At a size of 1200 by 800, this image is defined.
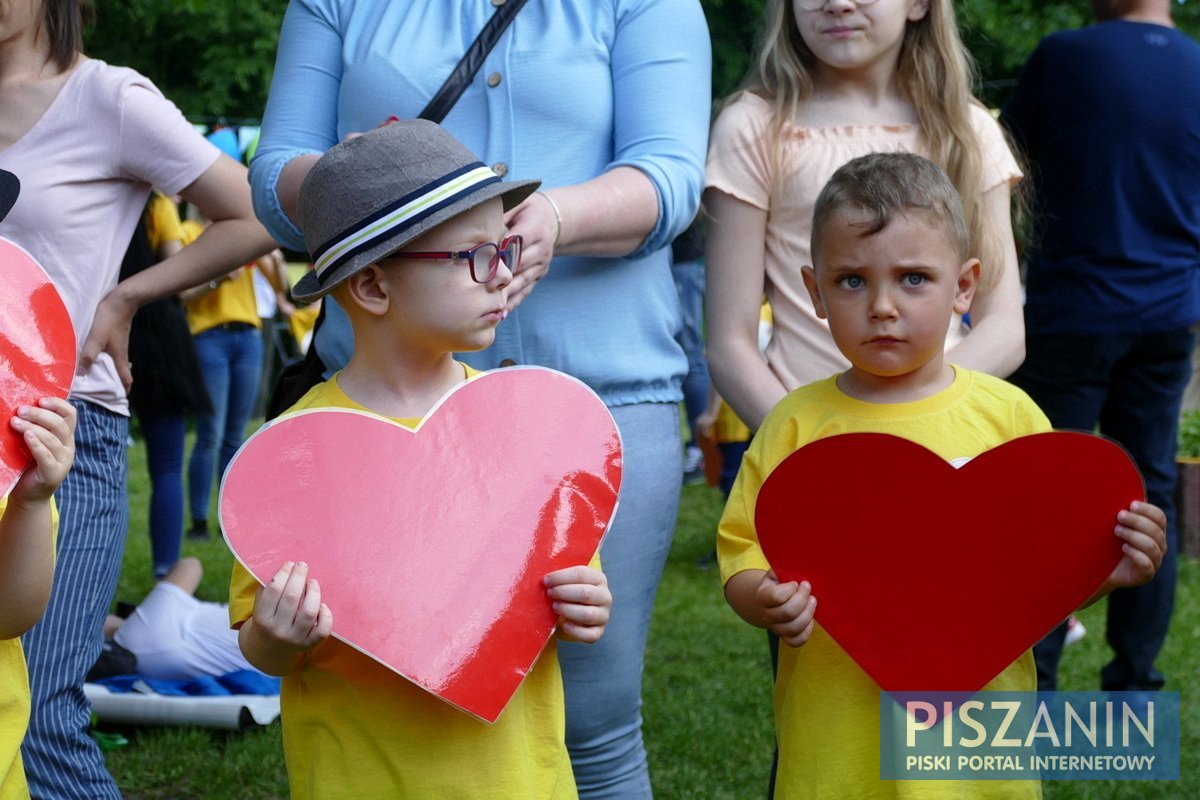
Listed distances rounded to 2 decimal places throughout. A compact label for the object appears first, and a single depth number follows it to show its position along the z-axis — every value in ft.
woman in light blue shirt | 7.92
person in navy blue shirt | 12.92
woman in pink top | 8.49
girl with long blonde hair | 8.70
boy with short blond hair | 7.34
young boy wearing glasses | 6.89
